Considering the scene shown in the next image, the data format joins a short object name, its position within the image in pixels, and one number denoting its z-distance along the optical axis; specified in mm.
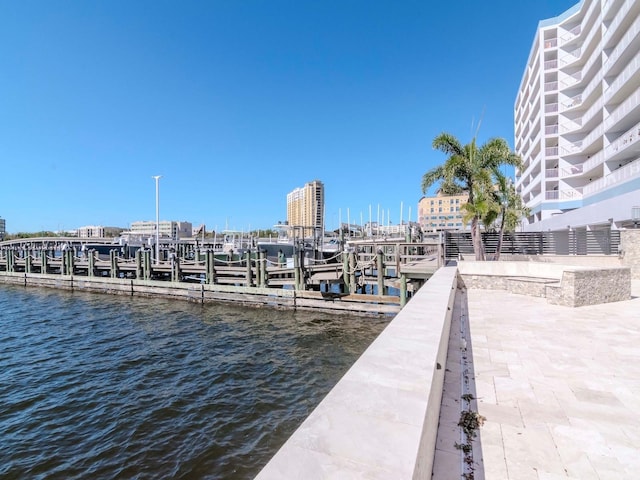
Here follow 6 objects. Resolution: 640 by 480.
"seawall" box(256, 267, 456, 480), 1572
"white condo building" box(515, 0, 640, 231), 24219
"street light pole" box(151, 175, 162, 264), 33428
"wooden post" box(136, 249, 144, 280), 23000
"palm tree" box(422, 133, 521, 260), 18844
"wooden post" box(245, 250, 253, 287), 18641
